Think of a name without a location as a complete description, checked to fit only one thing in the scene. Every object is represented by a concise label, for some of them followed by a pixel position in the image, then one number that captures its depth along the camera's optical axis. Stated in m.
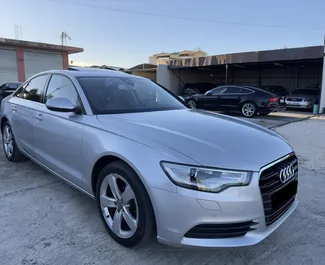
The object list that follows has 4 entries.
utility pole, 26.18
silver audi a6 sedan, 1.86
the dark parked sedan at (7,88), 12.70
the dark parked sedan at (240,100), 12.15
